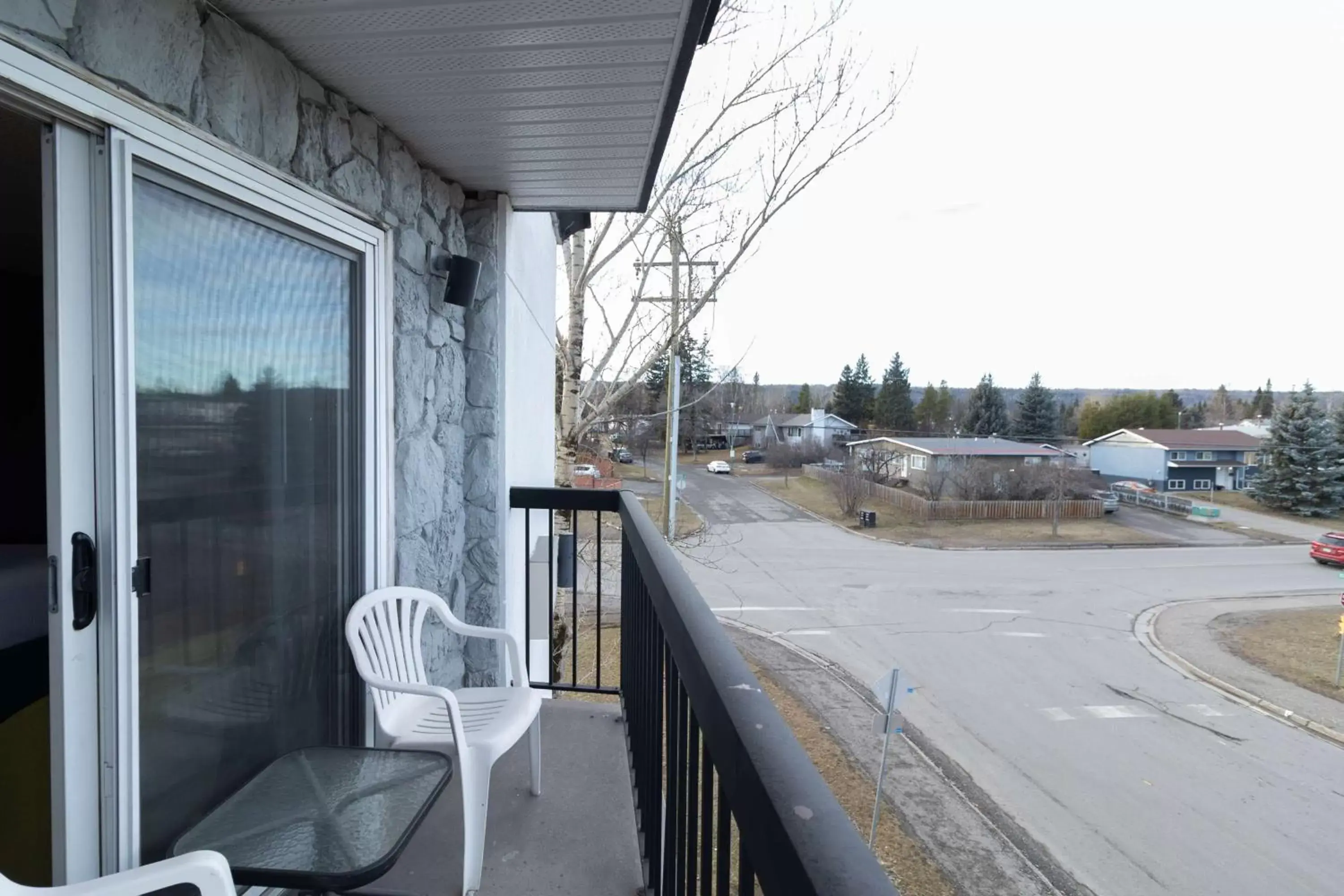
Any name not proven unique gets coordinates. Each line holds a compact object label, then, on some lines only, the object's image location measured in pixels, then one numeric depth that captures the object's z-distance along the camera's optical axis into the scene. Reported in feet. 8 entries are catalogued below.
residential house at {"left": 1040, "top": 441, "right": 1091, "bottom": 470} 96.84
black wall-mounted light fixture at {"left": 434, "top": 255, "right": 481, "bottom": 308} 7.95
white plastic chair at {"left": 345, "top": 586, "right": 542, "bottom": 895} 5.15
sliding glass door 4.14
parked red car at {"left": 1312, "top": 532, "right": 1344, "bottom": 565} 57.31
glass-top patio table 3.94
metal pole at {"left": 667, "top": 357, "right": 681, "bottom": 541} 26.85
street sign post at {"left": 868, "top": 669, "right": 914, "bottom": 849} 19.20
